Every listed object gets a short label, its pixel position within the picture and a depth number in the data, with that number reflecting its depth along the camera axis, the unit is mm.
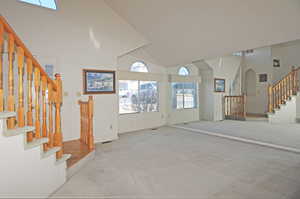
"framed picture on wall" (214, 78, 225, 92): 8414
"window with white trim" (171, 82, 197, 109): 7637
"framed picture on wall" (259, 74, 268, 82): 9727
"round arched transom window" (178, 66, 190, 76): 7801
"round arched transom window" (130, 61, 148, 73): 6293
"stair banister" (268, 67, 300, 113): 7602
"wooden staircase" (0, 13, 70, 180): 1921
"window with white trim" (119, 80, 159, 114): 6105
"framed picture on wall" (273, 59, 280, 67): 9547
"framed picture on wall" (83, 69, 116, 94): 4738
